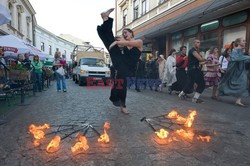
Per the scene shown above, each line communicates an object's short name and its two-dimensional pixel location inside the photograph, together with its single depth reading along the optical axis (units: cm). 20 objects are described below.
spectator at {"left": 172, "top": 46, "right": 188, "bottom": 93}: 809
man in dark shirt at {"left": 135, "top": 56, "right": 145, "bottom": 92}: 1020
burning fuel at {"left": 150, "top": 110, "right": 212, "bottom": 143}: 332
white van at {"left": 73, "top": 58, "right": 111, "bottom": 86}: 1285
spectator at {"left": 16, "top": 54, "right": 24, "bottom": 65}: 862
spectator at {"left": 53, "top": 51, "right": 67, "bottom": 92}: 955
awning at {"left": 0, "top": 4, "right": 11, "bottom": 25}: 552
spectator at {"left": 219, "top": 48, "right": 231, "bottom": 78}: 763
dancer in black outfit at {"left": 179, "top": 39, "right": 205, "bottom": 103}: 648
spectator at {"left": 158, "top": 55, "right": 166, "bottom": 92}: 1034
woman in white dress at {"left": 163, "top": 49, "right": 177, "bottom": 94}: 877
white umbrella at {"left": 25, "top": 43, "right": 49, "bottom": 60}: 1002
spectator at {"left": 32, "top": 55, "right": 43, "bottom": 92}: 932
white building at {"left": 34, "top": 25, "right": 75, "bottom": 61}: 3641
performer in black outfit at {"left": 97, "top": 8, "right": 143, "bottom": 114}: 441
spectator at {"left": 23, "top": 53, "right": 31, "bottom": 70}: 850
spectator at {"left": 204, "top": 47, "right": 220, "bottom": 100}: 735
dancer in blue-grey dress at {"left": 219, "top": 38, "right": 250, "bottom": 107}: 620
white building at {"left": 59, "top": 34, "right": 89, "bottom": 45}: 7256
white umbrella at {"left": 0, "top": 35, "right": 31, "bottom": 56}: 855
